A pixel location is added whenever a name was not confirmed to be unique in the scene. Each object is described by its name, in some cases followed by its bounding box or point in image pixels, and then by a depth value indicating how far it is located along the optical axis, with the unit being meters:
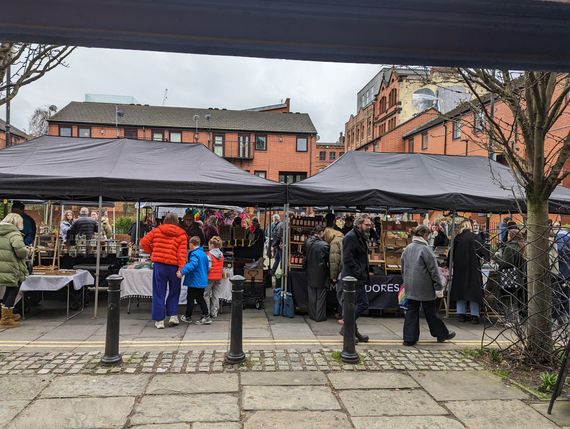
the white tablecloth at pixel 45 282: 7.29
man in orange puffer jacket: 6.86
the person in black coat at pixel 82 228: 9.93
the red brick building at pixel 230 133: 37.84
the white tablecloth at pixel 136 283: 7.93
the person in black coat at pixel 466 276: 7.92
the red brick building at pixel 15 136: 34.93
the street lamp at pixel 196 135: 38.08
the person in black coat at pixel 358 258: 6.49
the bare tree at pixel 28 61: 8.67
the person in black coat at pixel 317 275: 7.61
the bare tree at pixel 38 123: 39.56
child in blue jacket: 7.15
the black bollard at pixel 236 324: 5.26
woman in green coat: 6.80
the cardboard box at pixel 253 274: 8.70
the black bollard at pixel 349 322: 5.44
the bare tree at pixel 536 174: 5.34
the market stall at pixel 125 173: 7.46
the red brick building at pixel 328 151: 77.19
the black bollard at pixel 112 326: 5.19
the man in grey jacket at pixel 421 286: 6.19
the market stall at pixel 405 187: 8.05
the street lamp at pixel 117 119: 36.01
